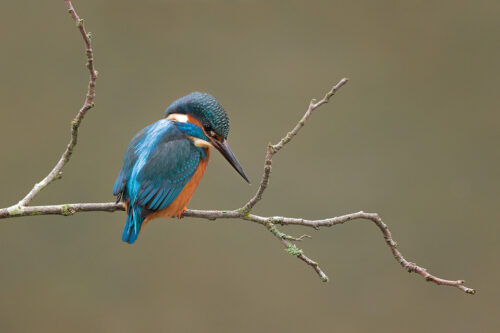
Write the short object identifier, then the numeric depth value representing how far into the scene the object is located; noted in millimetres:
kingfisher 6141
